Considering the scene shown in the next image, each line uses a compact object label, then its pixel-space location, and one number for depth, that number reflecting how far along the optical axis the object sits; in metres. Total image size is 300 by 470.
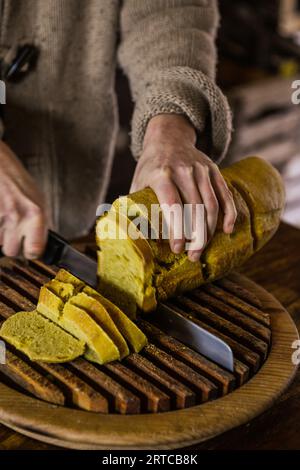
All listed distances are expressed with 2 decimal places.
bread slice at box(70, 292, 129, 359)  1.20
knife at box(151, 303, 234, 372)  1.21
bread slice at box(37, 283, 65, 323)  1.26
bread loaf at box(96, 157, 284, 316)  1.32
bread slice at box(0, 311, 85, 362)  1.19
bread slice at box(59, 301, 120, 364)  1.18
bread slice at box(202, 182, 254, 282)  1.41
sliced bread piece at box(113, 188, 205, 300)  1.32
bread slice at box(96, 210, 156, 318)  1.31
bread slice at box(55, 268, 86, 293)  1.31
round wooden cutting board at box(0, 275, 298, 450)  1.06
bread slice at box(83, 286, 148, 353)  1.23
